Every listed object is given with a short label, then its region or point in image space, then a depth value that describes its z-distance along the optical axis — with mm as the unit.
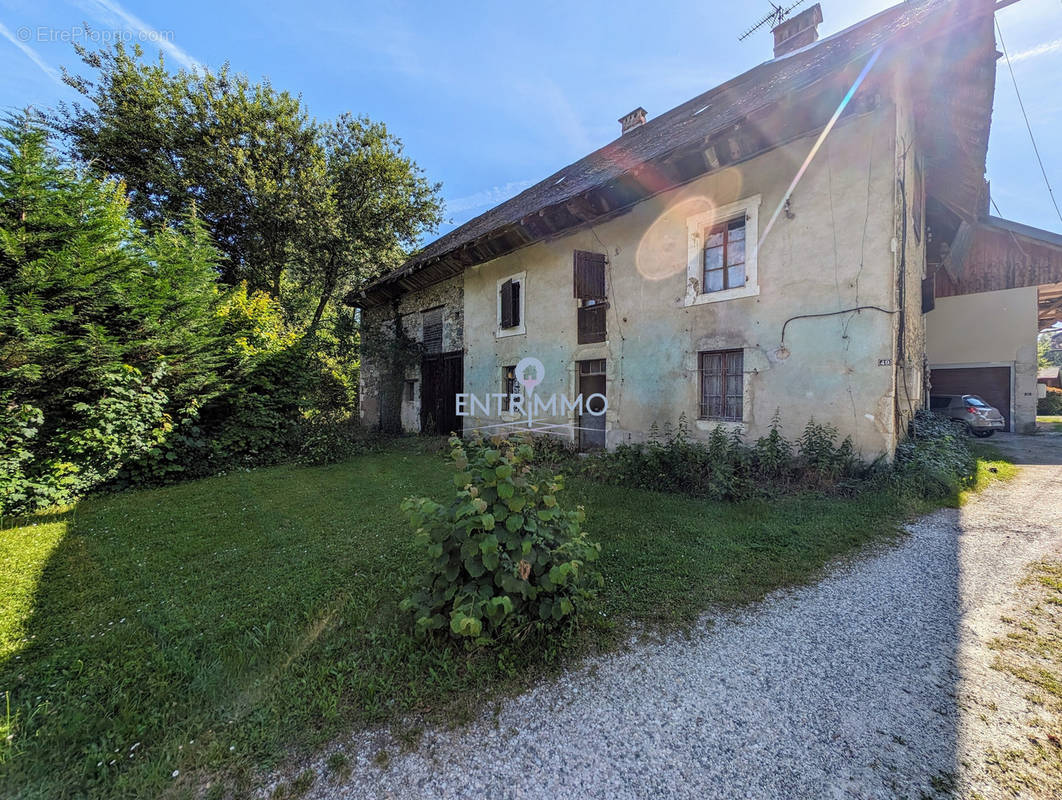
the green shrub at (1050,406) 20203
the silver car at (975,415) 11648
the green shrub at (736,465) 5559
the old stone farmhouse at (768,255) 5652
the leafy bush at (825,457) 5551
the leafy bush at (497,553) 2170
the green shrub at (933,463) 5270
